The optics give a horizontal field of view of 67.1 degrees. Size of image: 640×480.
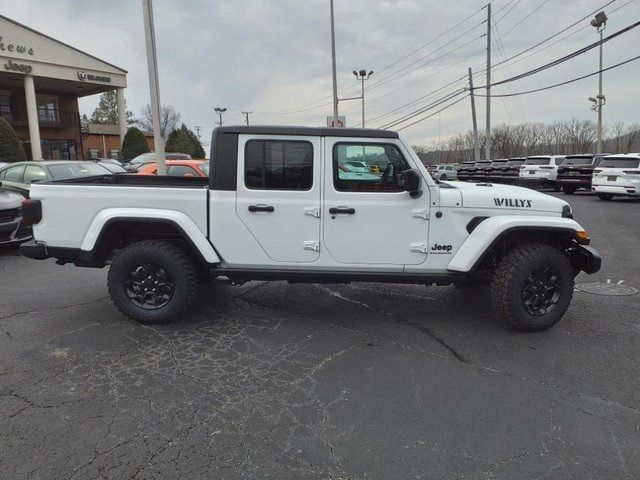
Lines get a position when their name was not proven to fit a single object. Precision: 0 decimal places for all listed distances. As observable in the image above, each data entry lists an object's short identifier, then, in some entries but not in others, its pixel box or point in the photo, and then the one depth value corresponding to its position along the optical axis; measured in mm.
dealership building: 30688
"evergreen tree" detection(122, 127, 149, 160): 36000
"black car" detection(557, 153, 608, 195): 19906
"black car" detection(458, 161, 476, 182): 28234
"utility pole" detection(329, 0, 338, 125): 24672
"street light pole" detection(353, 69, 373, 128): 38812
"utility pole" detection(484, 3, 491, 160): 34781
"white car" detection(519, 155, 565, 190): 22078
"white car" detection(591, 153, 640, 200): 16422
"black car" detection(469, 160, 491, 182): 26422
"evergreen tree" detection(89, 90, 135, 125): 83750
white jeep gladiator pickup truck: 4445
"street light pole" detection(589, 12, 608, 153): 32625
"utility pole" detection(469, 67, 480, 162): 36625
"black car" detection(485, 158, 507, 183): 24709
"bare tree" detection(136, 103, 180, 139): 85431
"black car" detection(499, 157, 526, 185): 23672
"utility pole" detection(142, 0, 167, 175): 10923
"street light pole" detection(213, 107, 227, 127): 47188
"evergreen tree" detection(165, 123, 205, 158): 48500
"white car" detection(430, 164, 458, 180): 35775
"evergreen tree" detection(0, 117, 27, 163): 26203
